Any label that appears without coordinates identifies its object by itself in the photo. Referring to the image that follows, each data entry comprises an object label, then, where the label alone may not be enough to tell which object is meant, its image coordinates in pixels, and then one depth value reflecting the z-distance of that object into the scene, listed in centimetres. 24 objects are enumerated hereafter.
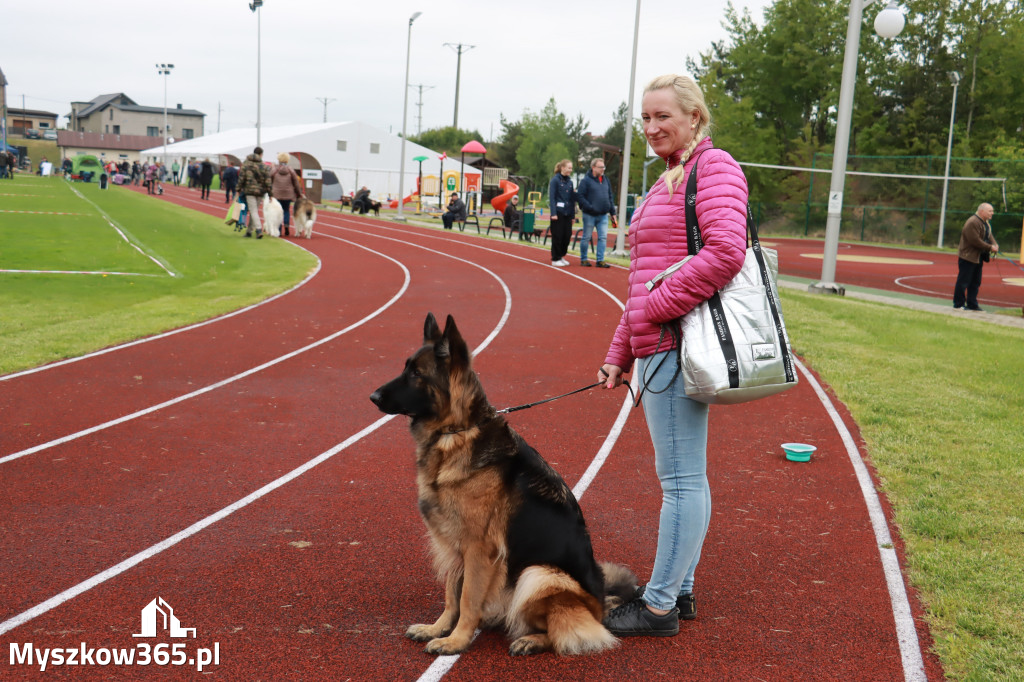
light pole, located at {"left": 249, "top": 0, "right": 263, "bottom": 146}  5125
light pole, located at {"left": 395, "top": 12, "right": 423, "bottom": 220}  3856
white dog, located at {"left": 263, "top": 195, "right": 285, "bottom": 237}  2425
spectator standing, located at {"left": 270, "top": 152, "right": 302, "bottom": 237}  2408
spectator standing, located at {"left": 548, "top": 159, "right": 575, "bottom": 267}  1814
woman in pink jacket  317
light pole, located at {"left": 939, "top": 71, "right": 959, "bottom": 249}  3742
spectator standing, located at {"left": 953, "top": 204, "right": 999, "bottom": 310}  1550
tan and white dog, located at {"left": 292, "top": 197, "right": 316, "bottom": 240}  2475
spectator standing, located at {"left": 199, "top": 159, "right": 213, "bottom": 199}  4834
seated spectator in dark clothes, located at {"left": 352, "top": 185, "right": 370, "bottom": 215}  4006
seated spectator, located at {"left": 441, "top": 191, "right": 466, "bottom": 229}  3184
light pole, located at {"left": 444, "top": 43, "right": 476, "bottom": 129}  8686
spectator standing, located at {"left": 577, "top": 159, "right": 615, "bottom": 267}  1762
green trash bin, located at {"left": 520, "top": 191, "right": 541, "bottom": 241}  2714
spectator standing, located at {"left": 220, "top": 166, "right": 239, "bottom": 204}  3828
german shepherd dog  346
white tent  5906
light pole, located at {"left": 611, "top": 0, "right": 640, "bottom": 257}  2212
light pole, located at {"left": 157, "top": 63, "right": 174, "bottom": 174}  10000
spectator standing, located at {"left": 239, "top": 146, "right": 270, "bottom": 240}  2264
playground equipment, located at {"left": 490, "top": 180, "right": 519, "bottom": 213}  4178
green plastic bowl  643
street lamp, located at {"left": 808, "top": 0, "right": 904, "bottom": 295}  1684
